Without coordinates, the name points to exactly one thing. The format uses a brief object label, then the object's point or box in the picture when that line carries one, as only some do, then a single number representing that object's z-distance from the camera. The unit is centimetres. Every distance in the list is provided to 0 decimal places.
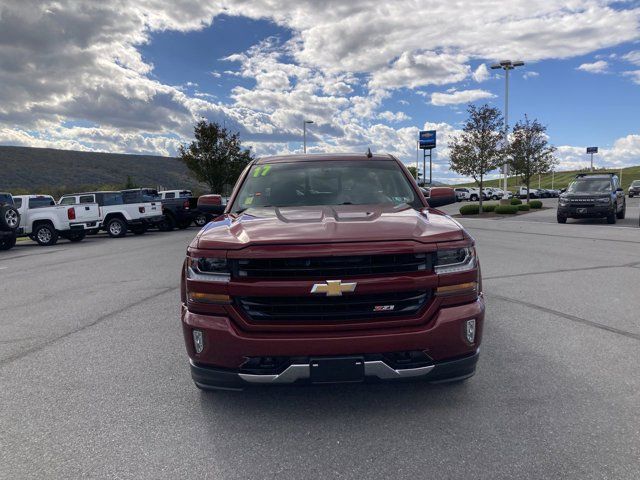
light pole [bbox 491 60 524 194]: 3784
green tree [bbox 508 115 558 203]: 3625
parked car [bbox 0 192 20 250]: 1538
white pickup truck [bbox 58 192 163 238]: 2070
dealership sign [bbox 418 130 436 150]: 7819
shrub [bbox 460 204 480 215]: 3112
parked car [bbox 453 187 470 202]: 5981
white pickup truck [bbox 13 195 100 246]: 1798
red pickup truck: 288
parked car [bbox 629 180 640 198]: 4875
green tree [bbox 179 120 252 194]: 3744
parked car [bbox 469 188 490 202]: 6078
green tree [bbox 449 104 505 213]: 3156
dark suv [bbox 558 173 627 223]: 1856
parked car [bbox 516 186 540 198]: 6487
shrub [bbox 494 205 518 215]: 2944
